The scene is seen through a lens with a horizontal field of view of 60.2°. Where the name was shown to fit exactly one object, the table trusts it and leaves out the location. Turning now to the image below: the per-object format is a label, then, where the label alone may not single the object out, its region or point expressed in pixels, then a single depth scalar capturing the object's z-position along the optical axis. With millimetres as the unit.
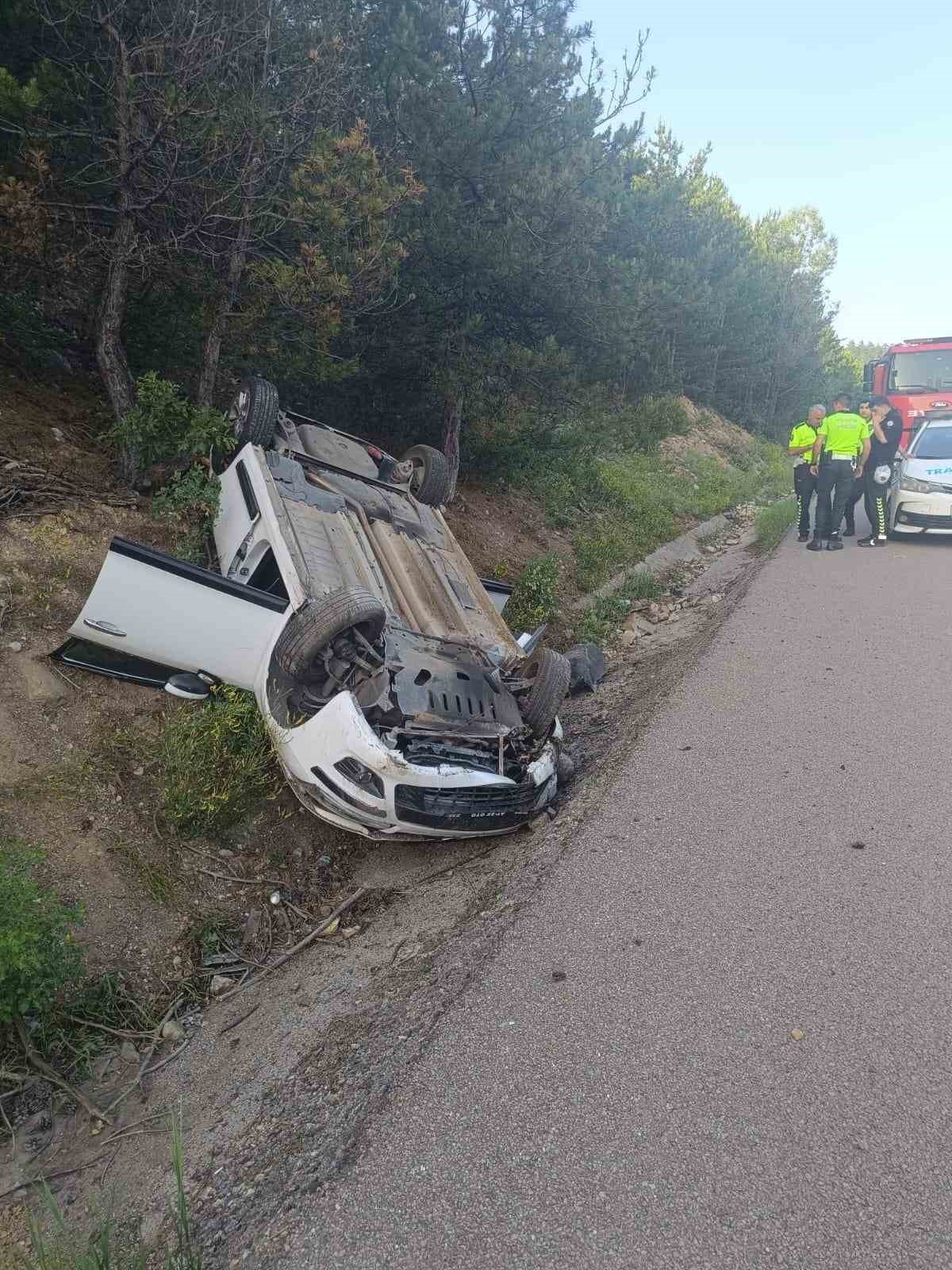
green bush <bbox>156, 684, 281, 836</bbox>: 5148
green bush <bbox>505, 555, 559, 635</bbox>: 9016
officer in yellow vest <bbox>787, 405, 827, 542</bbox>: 10602
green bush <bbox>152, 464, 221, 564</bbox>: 6871
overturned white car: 4523
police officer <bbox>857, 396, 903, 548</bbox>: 10625
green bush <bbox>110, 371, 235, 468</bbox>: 7312
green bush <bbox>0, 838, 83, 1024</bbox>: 3350
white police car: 10320
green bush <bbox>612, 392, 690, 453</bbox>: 11750
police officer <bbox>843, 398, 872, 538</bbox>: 10688
